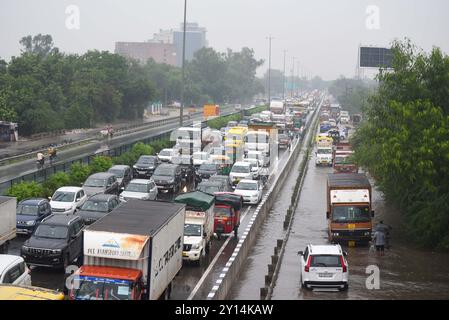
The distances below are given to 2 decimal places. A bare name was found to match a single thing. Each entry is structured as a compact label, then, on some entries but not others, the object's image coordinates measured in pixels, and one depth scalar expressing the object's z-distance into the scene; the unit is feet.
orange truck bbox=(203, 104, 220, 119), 318.24
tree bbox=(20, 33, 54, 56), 598.75
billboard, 255.50
